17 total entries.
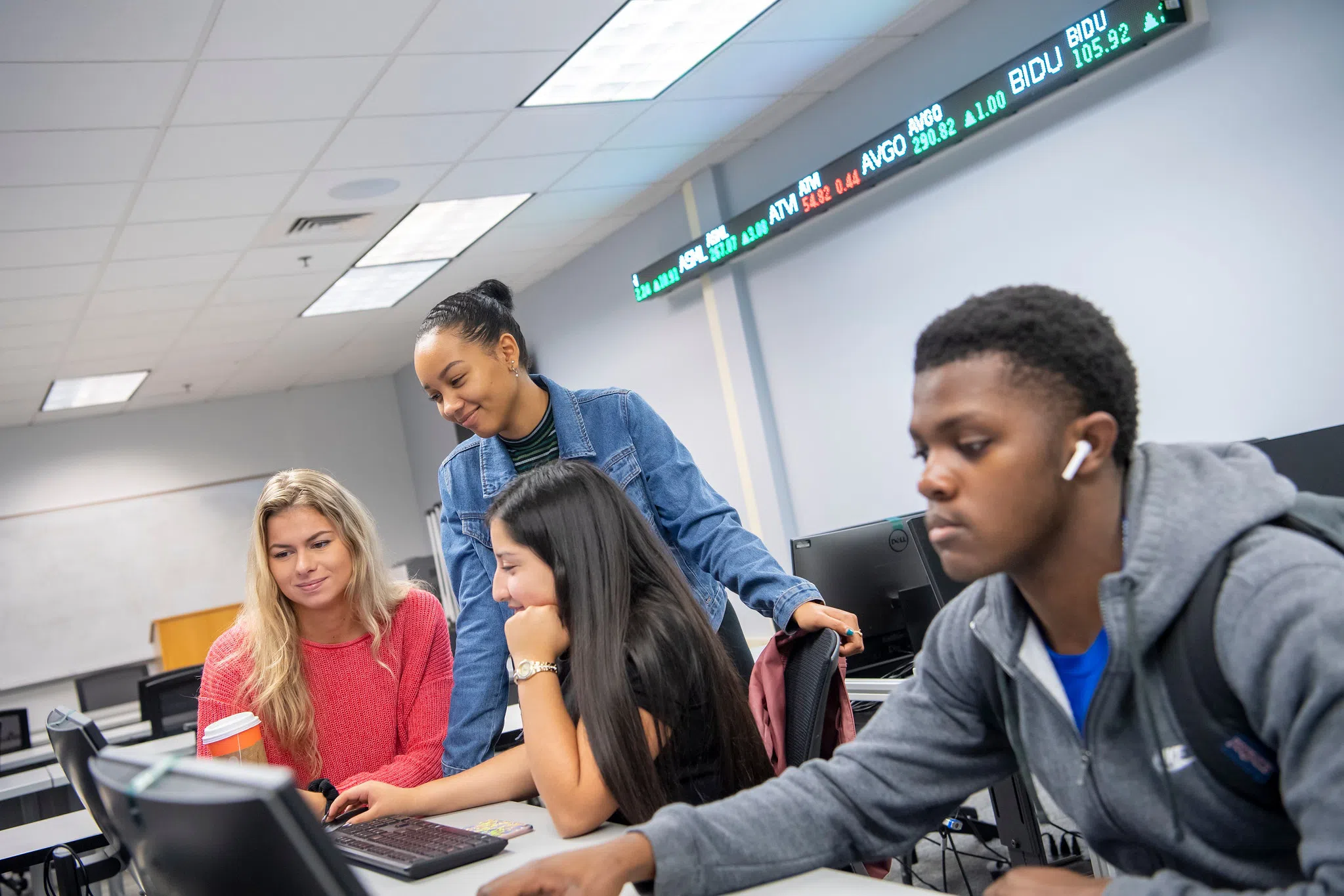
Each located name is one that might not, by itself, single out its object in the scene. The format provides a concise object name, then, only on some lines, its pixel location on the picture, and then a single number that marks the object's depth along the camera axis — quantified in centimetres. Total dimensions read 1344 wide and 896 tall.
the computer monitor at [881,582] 272
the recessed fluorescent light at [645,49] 365
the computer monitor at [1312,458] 268
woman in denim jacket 192
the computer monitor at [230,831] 71
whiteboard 798
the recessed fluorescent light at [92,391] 721
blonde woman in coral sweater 199
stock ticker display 334
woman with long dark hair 142
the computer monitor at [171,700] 475
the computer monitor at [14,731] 567
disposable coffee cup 150
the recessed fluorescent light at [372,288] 616
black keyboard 132
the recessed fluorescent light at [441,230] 533
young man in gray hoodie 76
